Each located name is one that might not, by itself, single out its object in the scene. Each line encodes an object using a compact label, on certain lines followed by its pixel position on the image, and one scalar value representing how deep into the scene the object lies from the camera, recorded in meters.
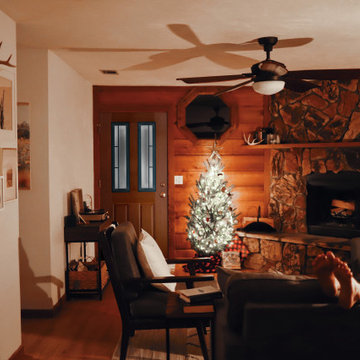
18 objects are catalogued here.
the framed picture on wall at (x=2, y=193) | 3.00
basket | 4.66
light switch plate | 6.30
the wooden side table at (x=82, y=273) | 4.57
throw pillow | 3.10
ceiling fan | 3.34
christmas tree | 5.63
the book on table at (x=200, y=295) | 2.52
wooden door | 6.26
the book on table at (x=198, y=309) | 2.49
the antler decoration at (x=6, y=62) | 3.00
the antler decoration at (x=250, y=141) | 6.06
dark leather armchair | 2.96
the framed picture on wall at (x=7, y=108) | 3.03
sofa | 2.02
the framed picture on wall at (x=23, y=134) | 4.06
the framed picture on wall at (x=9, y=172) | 3.07
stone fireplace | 5.49
